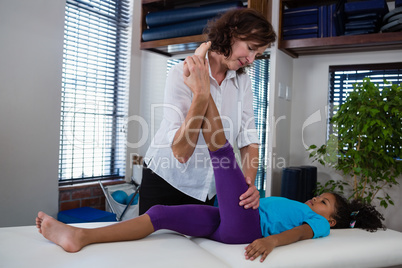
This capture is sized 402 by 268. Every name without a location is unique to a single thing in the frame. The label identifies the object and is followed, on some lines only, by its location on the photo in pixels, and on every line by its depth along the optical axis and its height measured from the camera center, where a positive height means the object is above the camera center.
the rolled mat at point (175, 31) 2.85 +0.83
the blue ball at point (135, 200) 3.02 -0.56
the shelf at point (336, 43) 2.51 +0.69
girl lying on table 1.33 -0.35
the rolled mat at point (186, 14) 2.68 +0.93
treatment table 1.15 -0.42
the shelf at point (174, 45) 2.88 +0.73
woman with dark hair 1.45 +0.06
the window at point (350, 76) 2.77 +0.49
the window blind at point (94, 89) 2.92 +0.35
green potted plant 2.41 +0.03
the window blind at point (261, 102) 2.90 +0.27
